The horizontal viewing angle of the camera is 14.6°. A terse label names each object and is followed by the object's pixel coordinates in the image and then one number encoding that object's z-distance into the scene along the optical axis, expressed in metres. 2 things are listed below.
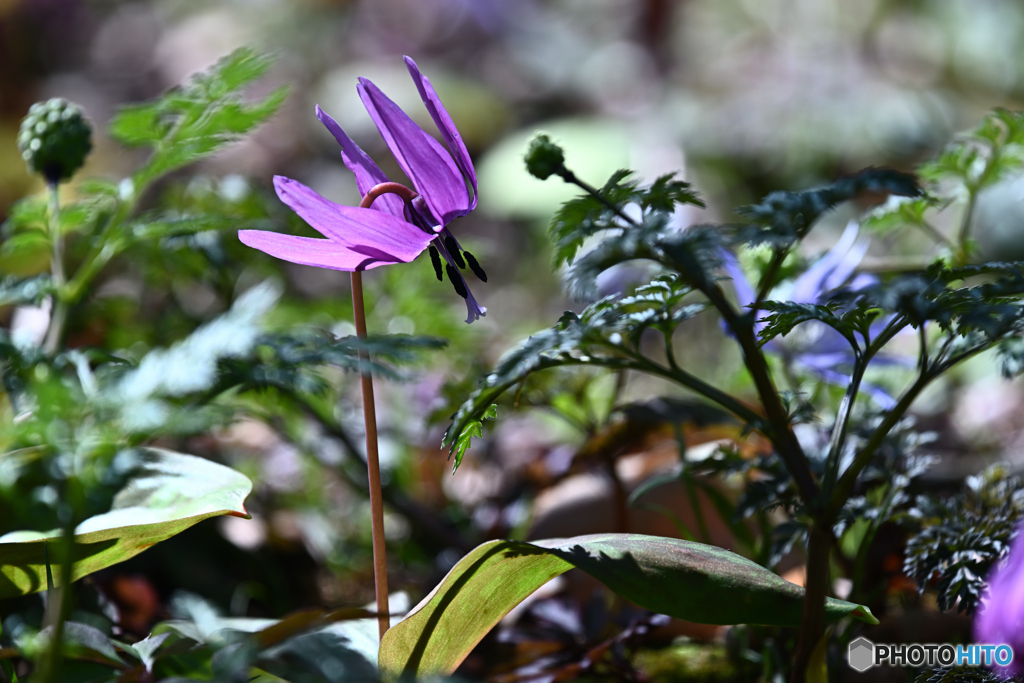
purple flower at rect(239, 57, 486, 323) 1.22
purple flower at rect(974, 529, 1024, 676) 1.17
